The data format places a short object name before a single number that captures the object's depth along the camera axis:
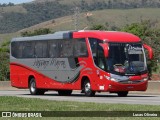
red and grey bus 30.52
